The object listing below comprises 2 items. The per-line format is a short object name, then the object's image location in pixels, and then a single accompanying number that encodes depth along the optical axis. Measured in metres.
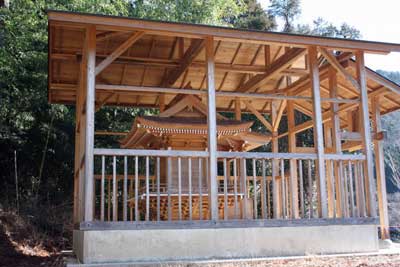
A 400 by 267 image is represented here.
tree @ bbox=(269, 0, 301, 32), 31.89
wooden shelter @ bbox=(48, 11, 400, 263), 7.90
